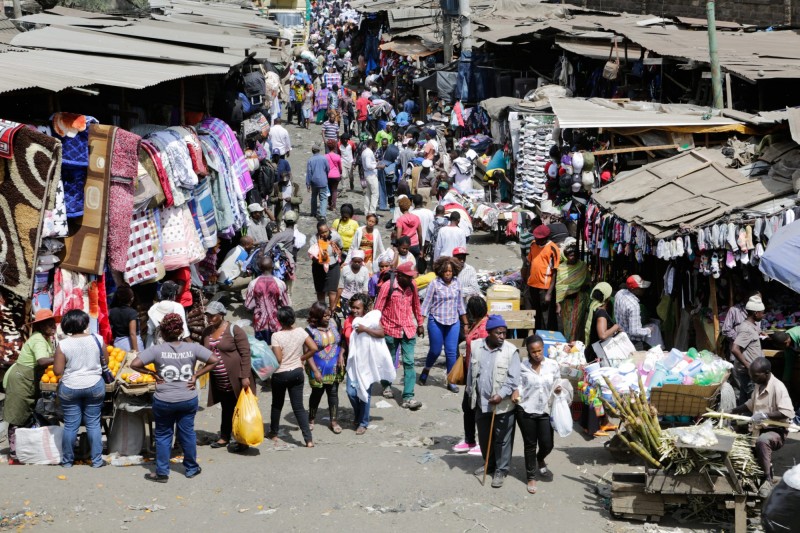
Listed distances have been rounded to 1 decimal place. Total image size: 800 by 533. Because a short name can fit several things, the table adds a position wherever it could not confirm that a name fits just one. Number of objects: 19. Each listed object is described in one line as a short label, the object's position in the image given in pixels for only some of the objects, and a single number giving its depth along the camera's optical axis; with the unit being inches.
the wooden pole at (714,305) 445.7
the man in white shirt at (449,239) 577.0
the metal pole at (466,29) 980.6
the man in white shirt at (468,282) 484.1
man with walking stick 355.7
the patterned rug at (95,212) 443.2
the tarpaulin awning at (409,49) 1163.9
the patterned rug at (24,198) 414.6
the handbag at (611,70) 725.9
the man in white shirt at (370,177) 791.1
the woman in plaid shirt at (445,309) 464.4
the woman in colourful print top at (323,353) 404.2
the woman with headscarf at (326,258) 543.5
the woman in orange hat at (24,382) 367.2
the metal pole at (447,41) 1066.7
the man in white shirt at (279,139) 845.8
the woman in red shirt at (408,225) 602.5
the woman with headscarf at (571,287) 519.2
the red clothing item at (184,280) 505.0
